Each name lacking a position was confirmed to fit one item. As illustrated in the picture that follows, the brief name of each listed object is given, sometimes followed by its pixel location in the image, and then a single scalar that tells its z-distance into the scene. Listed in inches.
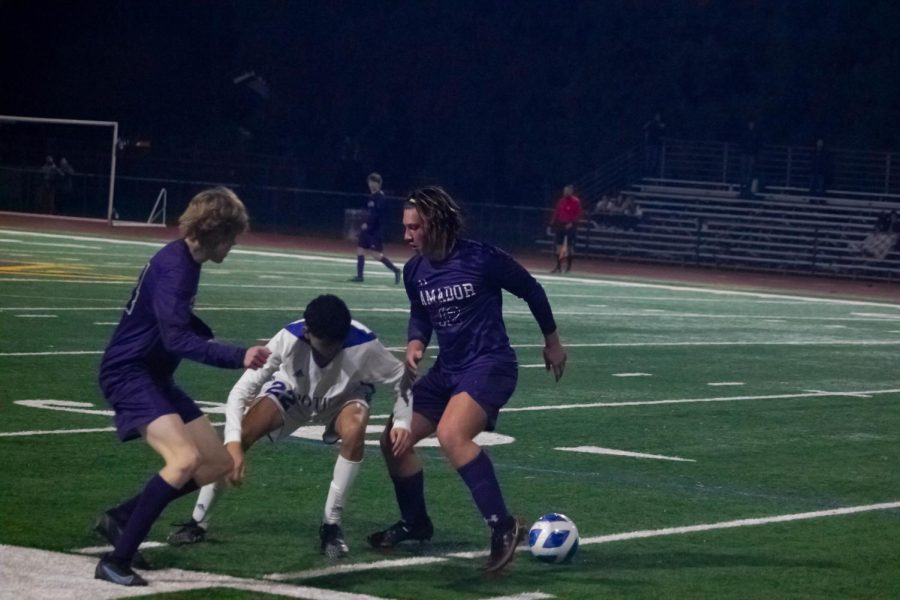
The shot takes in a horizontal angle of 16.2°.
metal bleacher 2856.1
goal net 3099.0
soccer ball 553.4
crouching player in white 558.1
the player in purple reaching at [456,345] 553.2
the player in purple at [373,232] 2005.8
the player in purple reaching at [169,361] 495.4
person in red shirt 2551.9
